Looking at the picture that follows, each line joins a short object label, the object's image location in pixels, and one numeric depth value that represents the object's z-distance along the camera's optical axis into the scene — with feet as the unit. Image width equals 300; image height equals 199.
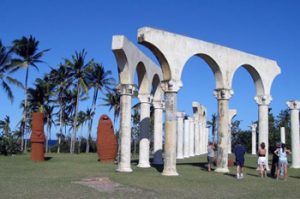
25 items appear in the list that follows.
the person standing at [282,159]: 56.22
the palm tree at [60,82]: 175.11
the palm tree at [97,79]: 177.17
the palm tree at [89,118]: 179.30
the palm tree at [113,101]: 200.66
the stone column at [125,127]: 62.35
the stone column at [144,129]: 75.10
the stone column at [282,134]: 114.52
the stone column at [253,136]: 159.33
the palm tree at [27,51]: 155.94
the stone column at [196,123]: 142.20
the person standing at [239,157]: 56.08
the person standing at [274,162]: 58.74
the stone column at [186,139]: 122.96
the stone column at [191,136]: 130.68
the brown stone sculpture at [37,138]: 86.99
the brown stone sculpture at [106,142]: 85.92
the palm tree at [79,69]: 168.35
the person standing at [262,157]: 57.03
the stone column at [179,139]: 112.68
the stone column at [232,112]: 162.91
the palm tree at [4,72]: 137.97
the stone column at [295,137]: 78.02
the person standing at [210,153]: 66.59
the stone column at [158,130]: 79.46
